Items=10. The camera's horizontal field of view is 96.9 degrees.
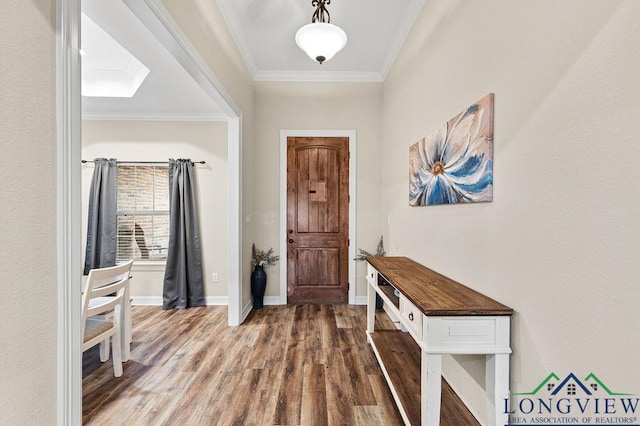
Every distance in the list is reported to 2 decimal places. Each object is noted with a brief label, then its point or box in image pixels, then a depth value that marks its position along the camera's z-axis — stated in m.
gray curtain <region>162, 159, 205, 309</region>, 3.75
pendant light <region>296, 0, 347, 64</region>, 2.13
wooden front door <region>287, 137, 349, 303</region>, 3.81
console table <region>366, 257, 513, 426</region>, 1.30
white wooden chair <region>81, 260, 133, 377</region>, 1.95
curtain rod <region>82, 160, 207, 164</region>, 3.84
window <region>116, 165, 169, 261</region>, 3.92
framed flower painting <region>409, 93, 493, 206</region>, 1.53
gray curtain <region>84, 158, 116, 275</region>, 3.71
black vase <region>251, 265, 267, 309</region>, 3.63
